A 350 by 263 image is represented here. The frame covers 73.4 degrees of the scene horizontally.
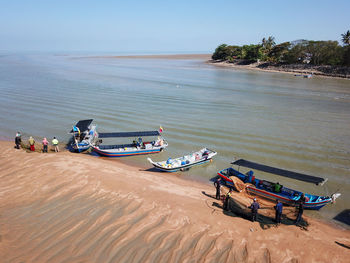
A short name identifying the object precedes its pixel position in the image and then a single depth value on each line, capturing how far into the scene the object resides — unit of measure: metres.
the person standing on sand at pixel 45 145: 22.36
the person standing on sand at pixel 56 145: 23.08
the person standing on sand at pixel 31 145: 21.80
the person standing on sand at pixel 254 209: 12.78
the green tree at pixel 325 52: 84.81
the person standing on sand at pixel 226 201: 13.90
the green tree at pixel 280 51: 103.47
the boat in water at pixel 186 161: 21.00
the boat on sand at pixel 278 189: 15.88
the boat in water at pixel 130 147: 24.06
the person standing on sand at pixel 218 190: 15.78
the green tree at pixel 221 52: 132.57
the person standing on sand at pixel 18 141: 21.86
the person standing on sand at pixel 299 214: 13.43
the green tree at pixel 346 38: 92.12
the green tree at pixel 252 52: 111.12
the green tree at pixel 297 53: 95.62
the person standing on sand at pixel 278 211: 12.97
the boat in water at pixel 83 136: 24.78
